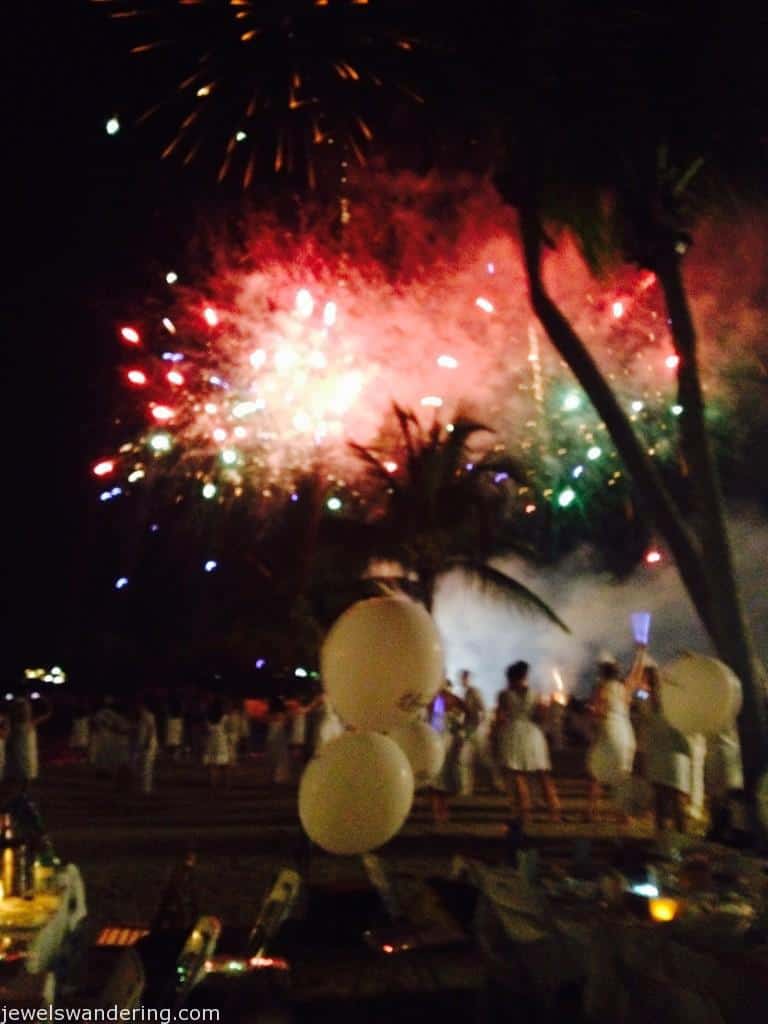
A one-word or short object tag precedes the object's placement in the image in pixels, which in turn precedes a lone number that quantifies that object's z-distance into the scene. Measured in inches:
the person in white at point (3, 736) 512.4
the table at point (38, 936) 140.9
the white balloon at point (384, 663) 217.3
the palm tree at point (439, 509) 687.1
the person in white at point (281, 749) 578.6
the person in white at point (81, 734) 794.2
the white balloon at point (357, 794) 213.9
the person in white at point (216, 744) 556.7
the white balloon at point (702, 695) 279.6
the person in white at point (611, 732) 395.9
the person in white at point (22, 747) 496.7
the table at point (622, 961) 137.6
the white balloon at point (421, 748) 279.1
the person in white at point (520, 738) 422.3
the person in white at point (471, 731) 495.8
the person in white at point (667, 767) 346.9
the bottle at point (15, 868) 199.6
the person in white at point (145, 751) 535.2
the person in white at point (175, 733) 738.2
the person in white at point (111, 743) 589.3
